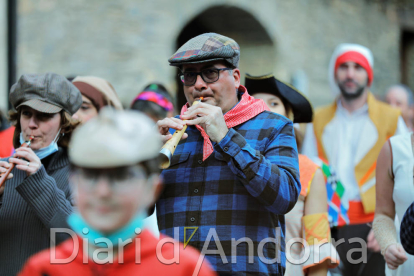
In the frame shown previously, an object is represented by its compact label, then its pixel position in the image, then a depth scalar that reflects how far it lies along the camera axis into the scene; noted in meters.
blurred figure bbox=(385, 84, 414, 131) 14.66
